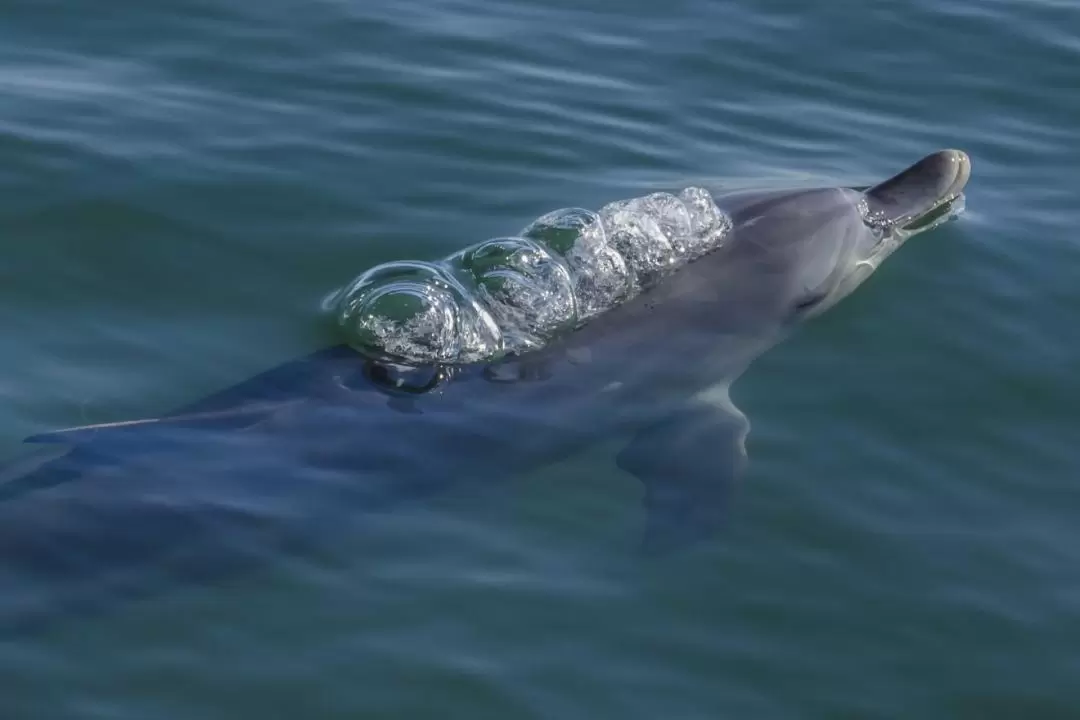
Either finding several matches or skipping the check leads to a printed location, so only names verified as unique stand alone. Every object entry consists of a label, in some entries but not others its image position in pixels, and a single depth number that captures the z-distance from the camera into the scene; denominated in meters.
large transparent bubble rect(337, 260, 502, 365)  10.44
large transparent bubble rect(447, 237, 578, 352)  10.90
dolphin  8.50
